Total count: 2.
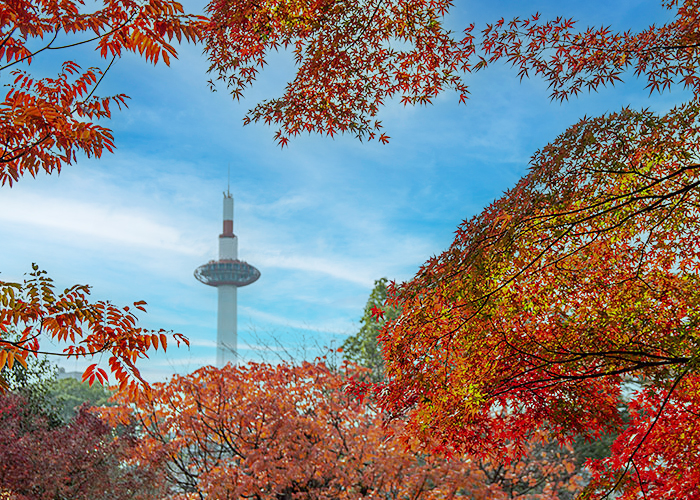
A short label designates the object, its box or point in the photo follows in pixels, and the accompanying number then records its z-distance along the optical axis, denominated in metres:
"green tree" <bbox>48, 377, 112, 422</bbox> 27.64
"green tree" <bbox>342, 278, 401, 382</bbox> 16.98
